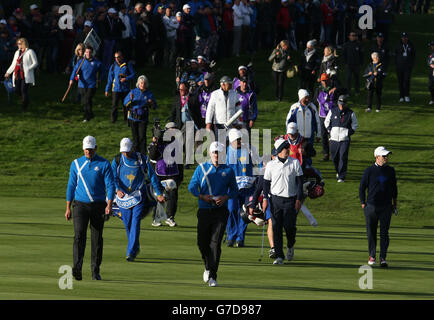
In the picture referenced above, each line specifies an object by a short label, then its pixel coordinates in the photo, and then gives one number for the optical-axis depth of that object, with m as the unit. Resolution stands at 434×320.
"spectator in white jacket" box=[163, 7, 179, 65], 35.62
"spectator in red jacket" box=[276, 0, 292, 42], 38.84
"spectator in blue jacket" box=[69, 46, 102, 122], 29.48
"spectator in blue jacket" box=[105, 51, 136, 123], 29.12
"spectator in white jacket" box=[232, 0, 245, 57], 37.91
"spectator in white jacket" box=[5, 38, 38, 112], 30.31
